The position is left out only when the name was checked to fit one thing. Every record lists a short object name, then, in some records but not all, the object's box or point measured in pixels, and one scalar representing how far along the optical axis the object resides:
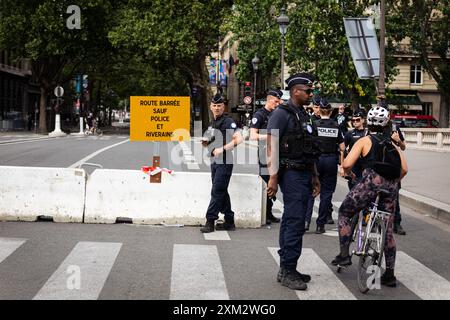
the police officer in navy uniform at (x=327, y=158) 9.47
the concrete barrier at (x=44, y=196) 9.65
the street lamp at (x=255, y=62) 38.53
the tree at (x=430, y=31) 44.25
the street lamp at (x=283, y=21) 28.44
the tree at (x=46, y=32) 47.19
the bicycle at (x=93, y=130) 50.73
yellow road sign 9.87
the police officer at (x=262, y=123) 9.38
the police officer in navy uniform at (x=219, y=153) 8.97
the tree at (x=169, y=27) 47.78
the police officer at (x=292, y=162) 6.21
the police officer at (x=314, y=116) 9.50
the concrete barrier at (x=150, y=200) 9.69
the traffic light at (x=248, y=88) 39.41
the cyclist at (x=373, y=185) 6.41
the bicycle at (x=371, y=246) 6.17
